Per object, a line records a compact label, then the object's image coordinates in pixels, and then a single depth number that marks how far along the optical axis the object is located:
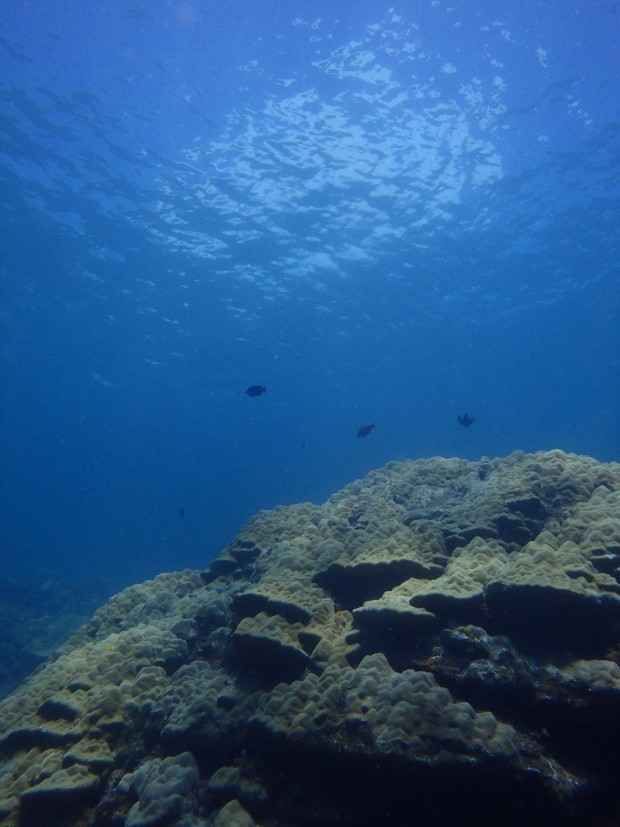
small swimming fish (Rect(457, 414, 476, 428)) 11.37
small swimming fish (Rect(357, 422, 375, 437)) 12.39
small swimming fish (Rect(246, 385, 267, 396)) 10.61
